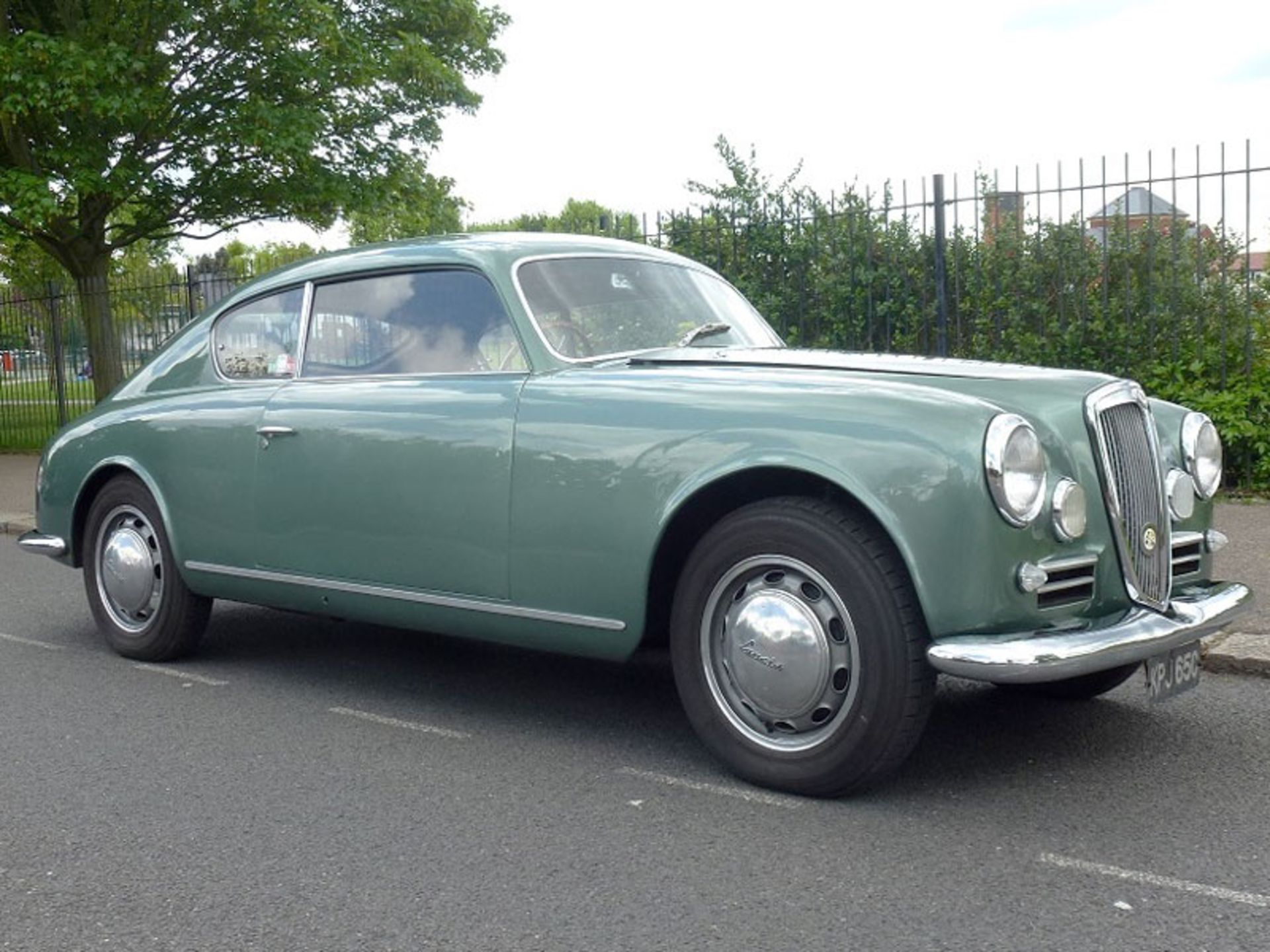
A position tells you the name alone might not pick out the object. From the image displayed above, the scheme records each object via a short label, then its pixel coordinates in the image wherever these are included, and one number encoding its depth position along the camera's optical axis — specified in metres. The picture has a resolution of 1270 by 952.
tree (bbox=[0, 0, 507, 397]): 15.45
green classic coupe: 3.62
